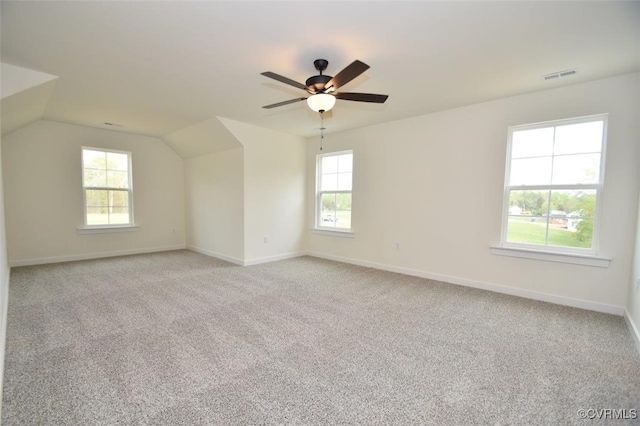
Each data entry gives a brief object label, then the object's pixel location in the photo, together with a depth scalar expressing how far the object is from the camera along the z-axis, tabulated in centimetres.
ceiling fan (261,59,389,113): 228
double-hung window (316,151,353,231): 538
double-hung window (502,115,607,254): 310
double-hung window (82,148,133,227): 534
